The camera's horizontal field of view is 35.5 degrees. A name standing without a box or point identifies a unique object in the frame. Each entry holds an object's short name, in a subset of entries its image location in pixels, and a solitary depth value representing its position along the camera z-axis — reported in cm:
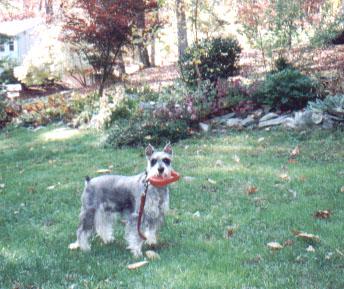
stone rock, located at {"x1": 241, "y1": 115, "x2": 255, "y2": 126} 1211
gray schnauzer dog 546
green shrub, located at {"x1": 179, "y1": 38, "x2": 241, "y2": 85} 1590
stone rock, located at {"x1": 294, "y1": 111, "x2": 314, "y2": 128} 1116
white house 3831
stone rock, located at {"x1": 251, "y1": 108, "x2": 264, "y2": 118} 1233
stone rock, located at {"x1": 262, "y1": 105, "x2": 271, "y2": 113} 1247
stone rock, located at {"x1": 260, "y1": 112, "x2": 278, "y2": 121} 1203
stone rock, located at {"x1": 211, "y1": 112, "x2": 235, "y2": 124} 1245
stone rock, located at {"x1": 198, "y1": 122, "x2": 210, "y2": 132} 1210
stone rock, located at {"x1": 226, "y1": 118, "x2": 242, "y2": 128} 1206
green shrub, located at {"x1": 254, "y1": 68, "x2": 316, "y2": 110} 1214
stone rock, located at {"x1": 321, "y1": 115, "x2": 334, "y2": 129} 1091
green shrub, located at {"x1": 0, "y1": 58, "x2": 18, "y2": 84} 2853
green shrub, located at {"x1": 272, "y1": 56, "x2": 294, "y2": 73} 1398
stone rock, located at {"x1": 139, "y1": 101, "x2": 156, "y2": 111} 1366
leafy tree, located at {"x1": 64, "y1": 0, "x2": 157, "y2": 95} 1631
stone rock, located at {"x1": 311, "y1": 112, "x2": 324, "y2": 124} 1107
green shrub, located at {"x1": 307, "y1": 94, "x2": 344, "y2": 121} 1068
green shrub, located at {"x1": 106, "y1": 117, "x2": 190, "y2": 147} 1127
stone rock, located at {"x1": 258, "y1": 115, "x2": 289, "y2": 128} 1167
